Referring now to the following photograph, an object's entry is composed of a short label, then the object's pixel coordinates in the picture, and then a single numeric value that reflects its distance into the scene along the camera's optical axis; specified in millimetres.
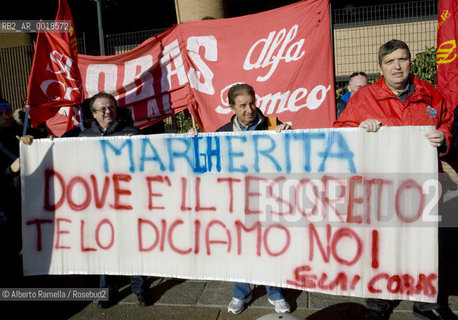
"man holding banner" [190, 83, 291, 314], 3008
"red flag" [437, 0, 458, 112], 4312
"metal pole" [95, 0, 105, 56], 5673
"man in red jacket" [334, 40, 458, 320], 2662
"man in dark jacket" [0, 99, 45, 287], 3299
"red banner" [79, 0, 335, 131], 4355
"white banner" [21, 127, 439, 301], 2557
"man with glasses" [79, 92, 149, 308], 3279
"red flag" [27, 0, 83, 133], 3662
